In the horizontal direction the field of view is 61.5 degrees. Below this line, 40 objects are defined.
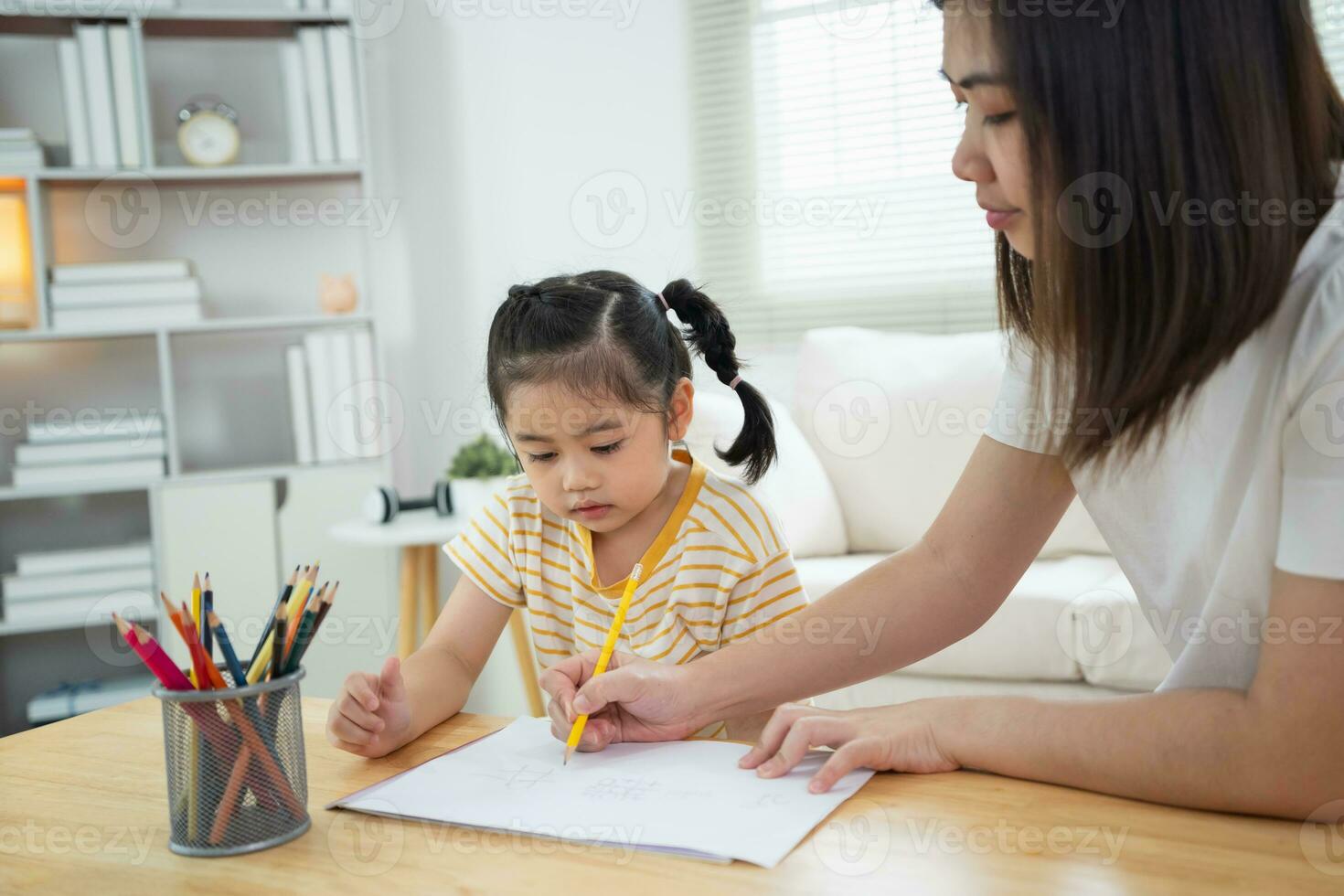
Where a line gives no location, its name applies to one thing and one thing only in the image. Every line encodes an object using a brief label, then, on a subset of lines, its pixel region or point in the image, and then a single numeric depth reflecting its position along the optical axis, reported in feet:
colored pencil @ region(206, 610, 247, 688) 2.25
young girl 3.66
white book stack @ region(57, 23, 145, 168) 8.95
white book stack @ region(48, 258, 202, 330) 9.00
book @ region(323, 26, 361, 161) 9.33
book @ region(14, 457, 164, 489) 8.88
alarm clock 9.47
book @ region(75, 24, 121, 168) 8.94
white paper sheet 2.17
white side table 8.23
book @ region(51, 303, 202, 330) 8.99
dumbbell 8.59
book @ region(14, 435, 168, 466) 8.92
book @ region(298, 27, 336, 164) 9.36
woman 2.16
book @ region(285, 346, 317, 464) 9.40
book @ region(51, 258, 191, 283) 9.01
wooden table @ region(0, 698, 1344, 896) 1.92
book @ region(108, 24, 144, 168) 8.99
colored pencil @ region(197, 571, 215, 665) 2.26
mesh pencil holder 2.23
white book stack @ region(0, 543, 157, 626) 8.86
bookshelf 9.30
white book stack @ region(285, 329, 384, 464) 9.41
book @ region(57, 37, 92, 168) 8.92
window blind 9.49
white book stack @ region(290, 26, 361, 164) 9.36
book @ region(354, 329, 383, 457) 9.51
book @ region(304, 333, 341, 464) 9.40
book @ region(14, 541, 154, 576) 8.93
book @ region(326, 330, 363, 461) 9.43
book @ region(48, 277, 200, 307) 9.00
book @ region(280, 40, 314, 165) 9.37
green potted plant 8.82
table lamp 9.57
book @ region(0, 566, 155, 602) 8.85
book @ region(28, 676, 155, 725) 9.09
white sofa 6.59
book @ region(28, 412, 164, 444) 8.98
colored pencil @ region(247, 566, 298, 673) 2.33
